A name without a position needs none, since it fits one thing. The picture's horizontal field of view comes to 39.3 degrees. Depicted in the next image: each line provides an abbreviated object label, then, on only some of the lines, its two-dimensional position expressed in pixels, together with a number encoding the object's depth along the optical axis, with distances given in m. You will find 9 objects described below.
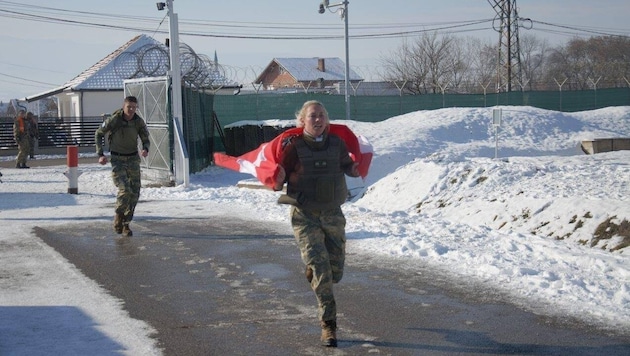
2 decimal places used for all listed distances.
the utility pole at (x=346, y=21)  34.16
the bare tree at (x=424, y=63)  74.94
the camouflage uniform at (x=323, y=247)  6.50
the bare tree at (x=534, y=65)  95.69
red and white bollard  18.80
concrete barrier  24.30
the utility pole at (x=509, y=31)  53.69
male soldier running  12.26
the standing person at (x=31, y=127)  28.63
